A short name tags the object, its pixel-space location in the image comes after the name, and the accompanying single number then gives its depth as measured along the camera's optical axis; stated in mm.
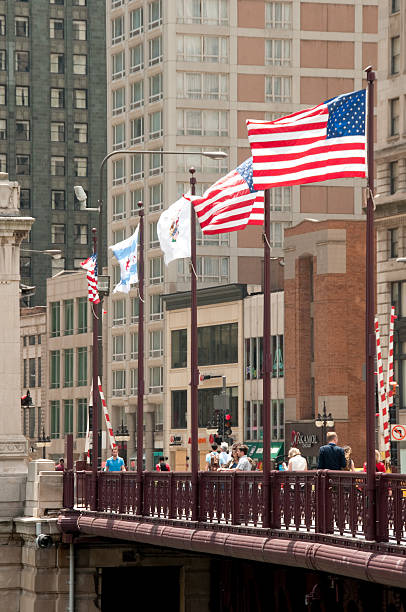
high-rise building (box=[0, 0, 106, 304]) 177125
